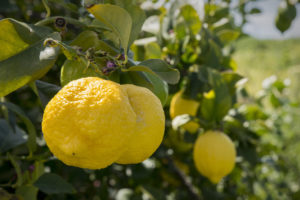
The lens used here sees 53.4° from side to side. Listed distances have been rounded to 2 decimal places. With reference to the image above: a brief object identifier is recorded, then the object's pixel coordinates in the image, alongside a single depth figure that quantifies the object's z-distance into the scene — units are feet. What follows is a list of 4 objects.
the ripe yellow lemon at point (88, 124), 1.55
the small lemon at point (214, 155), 2.96
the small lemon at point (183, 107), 3.49
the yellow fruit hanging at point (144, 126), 1.73
